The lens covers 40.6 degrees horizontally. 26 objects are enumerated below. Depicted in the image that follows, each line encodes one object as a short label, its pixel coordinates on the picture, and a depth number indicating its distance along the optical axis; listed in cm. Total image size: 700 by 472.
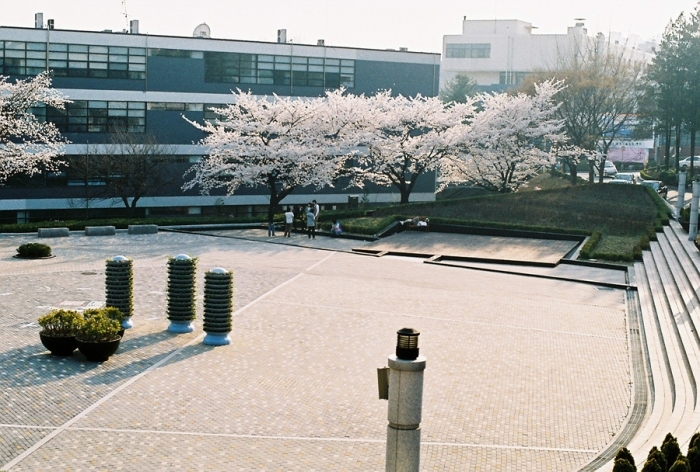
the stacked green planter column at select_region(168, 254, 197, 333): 2020
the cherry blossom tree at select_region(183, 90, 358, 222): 4559
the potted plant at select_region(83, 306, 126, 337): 1814
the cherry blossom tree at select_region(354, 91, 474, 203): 5159
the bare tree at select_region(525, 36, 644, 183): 5991
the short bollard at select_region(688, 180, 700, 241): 3547
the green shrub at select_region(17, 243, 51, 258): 3153
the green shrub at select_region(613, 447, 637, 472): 963
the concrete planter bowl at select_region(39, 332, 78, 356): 1766
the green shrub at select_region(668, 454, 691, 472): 927
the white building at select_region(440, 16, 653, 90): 11544
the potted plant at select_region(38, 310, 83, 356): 1766
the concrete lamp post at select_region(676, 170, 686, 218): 4197
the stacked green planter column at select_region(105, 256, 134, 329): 2048
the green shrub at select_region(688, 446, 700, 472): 994
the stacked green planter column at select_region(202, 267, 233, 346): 1927
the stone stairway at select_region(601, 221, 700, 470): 1392
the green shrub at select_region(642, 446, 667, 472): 941
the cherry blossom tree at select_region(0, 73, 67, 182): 4041
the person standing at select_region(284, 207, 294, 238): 4034
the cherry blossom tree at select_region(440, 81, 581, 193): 5431
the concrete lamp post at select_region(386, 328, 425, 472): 859
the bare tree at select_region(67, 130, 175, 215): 4753
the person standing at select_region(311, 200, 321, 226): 4090
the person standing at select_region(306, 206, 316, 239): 3975
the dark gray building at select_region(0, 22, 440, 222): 5088
